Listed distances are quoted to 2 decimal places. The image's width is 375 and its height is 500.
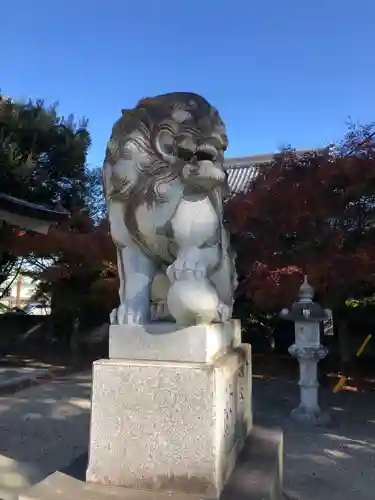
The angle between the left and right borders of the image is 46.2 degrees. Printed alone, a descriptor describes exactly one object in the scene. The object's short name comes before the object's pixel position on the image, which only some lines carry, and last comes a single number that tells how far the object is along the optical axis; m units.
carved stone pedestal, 1.69
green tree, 8.99
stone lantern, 4.86
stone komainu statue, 1.94
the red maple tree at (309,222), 5.08
